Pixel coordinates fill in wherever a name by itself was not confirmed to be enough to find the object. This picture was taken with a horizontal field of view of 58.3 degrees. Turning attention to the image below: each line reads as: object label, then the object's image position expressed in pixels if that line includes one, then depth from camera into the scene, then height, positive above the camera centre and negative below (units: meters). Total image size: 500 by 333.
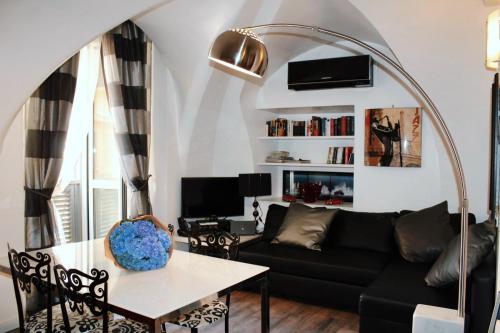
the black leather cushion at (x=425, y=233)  3.73 -0.68
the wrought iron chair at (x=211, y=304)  2.60 -0.94
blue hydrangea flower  2.53 -0.53
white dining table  2.07 -0.69
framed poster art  4.56 +0.18
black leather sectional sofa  2.87 -0.94
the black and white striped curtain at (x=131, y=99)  4.28 +0.54
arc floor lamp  2.25 +0.50
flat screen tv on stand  4.95 -0.49
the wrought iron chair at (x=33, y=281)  2.32 -0.70
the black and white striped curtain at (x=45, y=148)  3.60 +0.04
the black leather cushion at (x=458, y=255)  2.84 -0.66
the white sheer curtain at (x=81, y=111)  3.98 +0.39
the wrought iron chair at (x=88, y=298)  2.10 -0.70
